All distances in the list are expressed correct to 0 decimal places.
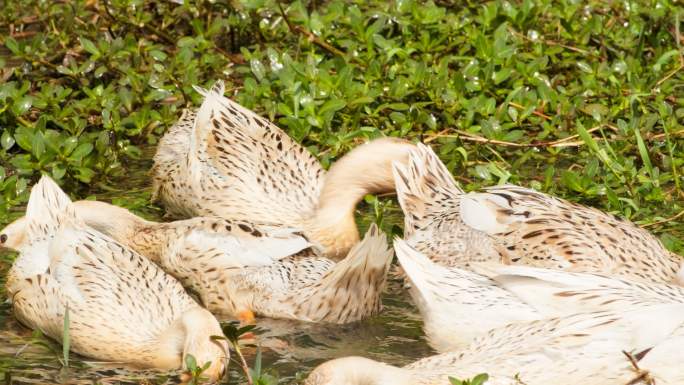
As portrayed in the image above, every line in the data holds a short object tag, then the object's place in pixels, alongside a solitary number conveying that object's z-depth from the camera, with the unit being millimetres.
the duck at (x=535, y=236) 13617
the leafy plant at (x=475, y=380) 11102
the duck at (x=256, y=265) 14102
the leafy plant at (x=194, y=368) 12023
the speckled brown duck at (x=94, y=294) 13281
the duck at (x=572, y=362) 11562
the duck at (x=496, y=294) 12703
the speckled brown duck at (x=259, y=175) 15727
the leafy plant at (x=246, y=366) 11562
